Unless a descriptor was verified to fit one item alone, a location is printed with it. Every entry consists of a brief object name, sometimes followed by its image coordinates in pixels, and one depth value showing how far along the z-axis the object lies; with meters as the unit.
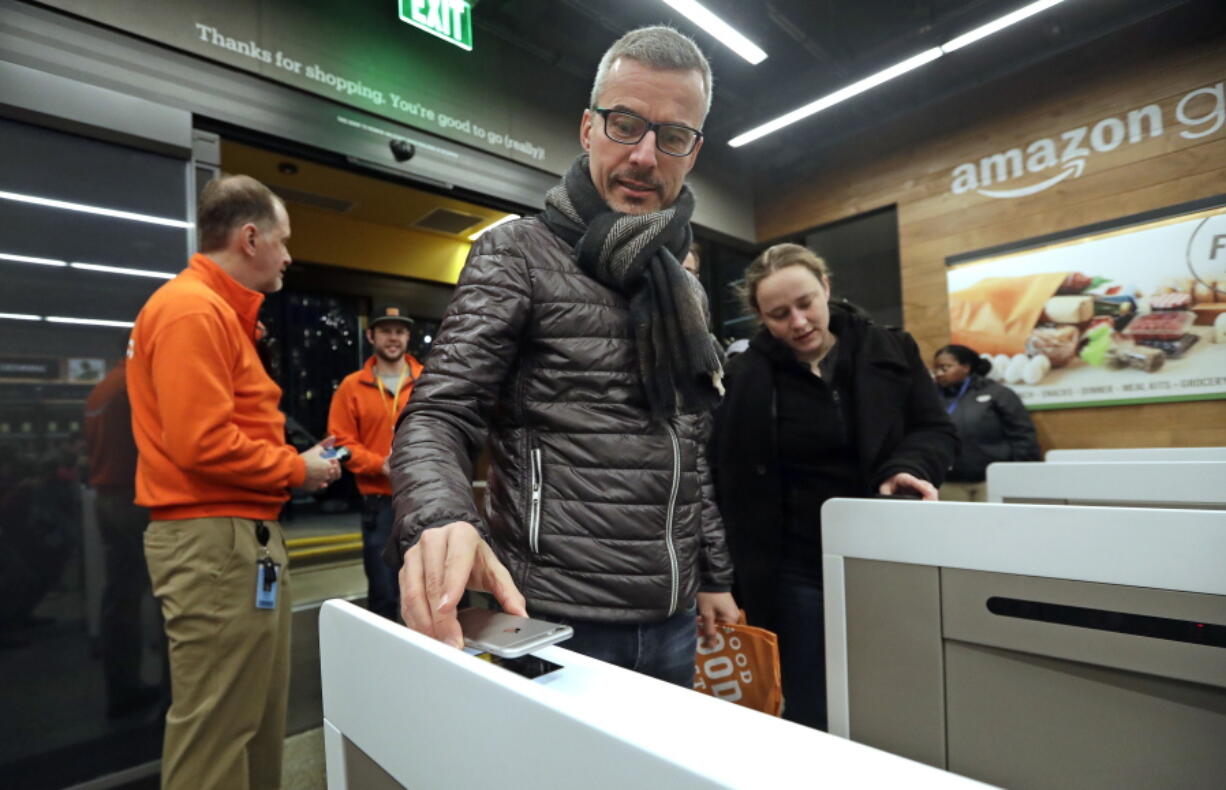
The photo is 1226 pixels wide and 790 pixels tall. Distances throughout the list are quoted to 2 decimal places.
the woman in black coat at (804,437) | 1.55
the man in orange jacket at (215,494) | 1.46
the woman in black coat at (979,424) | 3.75
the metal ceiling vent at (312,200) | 4.64
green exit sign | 2.98
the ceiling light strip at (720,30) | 3.26
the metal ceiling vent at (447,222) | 5.30
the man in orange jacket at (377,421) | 2.86
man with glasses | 0.88
